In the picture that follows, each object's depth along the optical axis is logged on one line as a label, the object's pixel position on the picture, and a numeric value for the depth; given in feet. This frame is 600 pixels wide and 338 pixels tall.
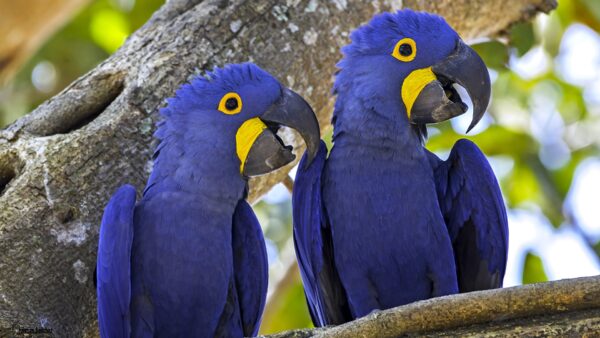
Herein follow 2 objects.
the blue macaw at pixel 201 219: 22.44
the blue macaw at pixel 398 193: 24.00
